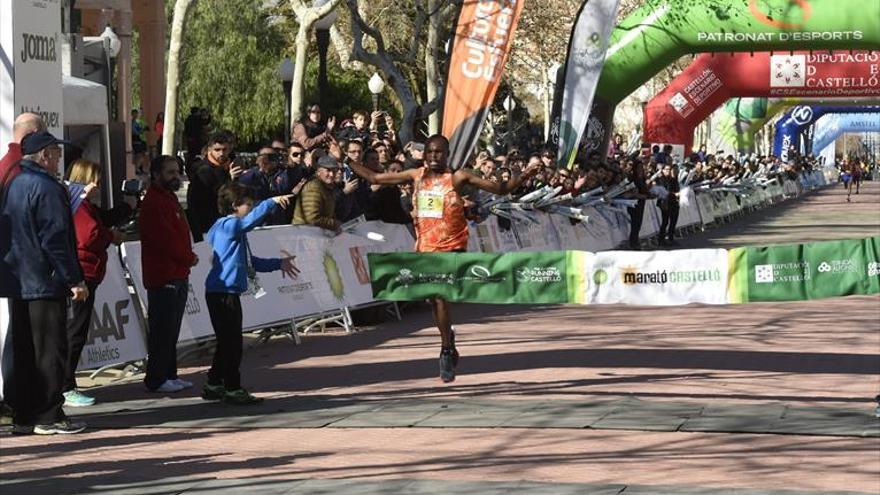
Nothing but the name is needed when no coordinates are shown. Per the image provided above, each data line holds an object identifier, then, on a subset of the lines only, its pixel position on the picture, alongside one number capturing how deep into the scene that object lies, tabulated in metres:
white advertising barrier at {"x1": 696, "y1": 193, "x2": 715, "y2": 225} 41.62
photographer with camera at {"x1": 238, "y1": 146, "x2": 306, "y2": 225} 16.75
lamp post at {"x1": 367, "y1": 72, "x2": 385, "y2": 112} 40.75
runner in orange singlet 13.17
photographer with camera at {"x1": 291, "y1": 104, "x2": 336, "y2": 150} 18.06
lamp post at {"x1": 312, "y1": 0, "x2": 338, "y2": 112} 28.27
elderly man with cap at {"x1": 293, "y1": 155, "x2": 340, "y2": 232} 16.89
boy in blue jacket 11.95
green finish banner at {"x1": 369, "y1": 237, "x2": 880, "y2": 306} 11.14
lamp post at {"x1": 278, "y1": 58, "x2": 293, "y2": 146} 33.09
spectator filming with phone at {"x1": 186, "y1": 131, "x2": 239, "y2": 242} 14.30
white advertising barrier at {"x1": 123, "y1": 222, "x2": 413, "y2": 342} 14.72
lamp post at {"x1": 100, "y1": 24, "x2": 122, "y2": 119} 21.80
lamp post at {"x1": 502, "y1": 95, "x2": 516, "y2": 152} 56.62
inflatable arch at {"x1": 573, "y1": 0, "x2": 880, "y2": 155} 29.61
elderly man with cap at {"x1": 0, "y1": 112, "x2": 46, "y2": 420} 10.80
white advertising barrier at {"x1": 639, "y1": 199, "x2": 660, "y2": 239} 33.00
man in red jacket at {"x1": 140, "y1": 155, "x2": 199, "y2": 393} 12.54
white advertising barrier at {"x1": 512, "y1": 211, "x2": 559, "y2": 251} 24.19
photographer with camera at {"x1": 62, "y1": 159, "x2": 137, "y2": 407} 11.78
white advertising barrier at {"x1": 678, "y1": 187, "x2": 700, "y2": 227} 38.94
